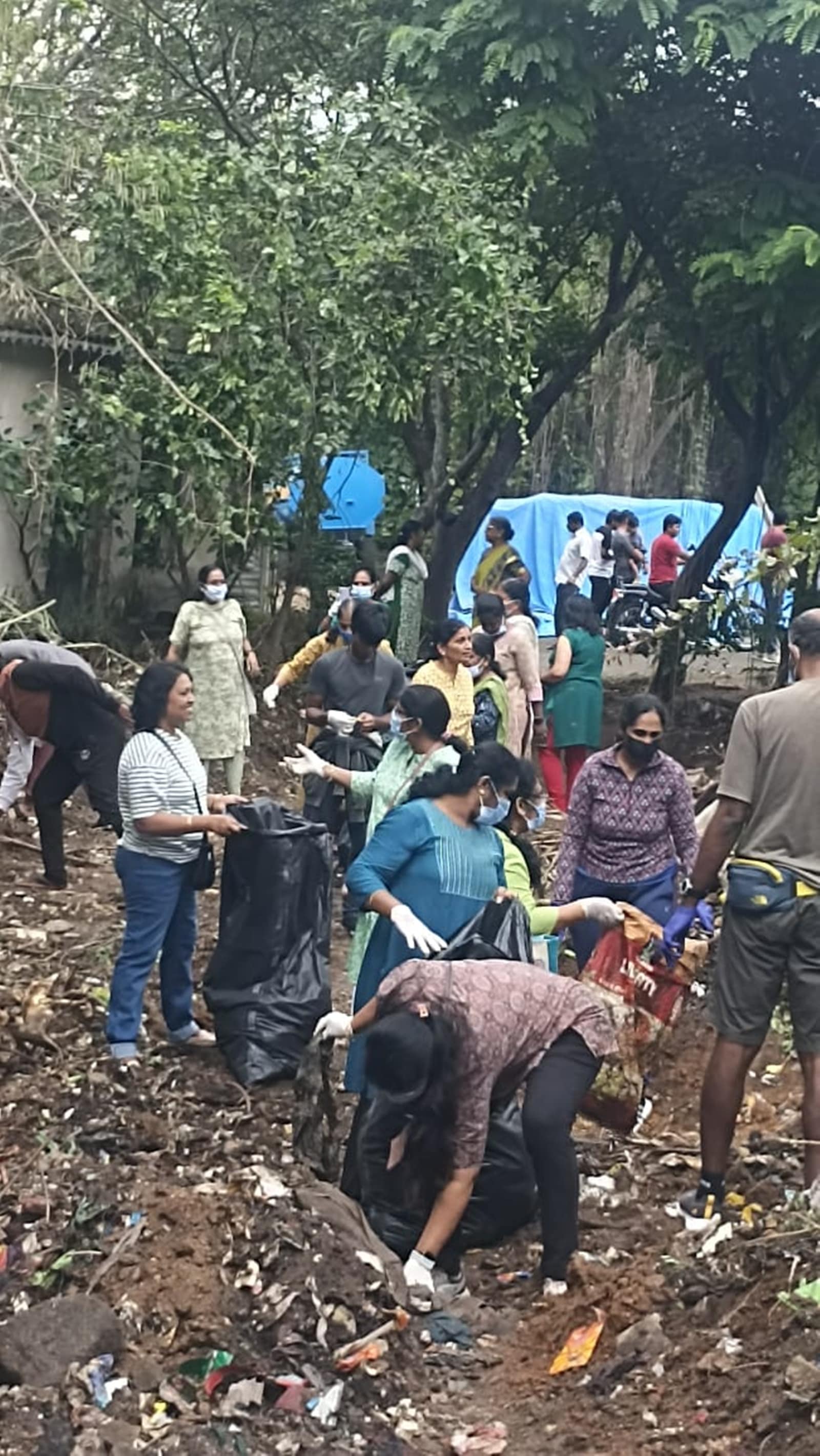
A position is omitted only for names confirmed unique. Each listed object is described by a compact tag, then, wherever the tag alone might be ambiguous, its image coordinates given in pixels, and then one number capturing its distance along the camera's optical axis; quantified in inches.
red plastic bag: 244.1
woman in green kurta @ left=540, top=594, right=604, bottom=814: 421.4
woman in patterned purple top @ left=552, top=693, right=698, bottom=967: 262.5
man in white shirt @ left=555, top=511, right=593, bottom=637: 701.9
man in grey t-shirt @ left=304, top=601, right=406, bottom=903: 326.0
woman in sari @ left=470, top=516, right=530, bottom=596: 521.0
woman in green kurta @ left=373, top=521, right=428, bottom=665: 561.3
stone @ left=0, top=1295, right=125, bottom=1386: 161.6
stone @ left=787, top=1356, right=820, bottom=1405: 155.9
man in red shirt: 805.2
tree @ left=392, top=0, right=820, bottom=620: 528.4
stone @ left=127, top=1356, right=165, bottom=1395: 163.3
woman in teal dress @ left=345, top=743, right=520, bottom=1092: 216.1
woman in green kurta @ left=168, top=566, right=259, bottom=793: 383.2
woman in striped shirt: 247.4
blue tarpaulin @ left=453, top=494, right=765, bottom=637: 962.1
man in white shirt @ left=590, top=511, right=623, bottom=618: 775.7
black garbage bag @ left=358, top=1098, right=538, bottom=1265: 202.4
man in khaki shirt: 205.3
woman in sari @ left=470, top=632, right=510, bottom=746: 361.4
